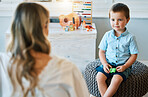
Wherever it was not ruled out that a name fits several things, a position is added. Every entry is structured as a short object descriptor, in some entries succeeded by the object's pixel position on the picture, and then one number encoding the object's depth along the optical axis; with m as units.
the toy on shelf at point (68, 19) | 2.46
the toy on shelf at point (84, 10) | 2.53
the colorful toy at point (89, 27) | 2.43
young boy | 1.94
